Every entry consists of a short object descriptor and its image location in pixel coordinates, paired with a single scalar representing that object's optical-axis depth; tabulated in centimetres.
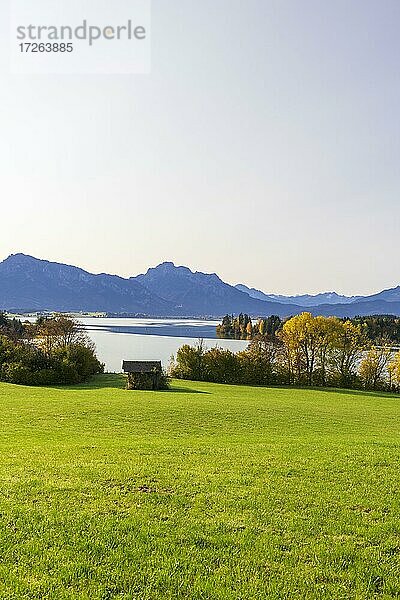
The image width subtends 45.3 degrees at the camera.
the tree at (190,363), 6175
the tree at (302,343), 6378
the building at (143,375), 4769
